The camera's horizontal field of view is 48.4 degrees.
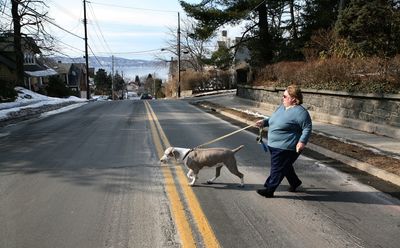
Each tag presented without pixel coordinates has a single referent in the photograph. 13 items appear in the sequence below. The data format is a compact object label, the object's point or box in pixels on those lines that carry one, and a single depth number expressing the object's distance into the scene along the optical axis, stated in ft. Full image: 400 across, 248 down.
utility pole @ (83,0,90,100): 167.84
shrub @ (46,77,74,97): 159.63
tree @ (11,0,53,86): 116.88
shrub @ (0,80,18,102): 91.40
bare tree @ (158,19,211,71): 244.87
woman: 19.65
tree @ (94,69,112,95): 387.34
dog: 21.85
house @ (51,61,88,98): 295.34
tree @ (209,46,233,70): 96.63
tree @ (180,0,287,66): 88.89
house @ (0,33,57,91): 114.93
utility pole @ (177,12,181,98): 178.50
